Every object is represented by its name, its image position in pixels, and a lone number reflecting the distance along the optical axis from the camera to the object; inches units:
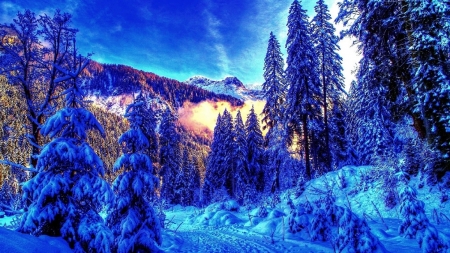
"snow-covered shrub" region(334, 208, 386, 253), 193.2
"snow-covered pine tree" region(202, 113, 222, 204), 1541.5
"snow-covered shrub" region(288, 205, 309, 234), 367.2
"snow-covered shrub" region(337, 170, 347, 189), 599.1
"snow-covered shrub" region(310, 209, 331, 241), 319.0
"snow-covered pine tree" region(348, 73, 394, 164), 1076.5
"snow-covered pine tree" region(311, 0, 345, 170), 1009.5
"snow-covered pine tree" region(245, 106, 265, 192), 1446.9
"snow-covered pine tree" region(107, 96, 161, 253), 278.1
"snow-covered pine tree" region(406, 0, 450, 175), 359.6
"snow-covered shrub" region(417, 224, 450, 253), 174.7
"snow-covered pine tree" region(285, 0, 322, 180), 919.0
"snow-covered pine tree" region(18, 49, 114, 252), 197.6
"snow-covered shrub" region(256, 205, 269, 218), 516.7
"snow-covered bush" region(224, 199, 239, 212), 692.7
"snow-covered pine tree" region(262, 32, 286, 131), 1206.3
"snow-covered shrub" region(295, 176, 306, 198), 666.8
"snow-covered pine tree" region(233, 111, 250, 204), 1370.6
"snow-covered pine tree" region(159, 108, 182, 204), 1461.6
